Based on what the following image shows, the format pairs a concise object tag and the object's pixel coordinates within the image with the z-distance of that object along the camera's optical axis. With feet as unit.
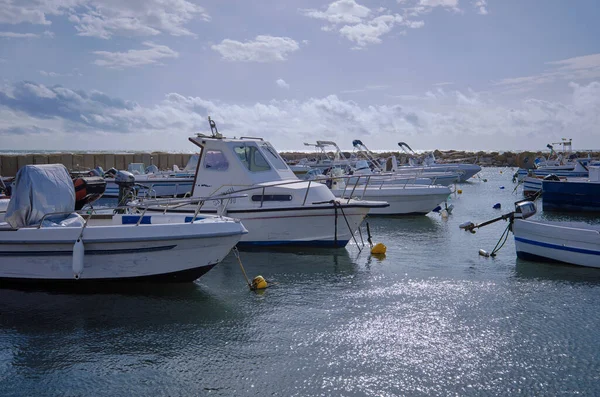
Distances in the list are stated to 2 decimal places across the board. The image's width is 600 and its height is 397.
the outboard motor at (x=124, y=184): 43.98
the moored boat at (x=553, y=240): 37.52
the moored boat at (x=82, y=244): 29.53
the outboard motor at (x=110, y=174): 94.40
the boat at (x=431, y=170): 80.90
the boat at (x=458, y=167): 134.68
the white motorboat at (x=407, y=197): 68.03
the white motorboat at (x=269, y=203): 43.70
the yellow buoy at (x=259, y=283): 32.94
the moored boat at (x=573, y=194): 73.87
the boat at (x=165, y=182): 86.74
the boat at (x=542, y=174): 96.66
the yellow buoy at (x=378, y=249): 43.57
